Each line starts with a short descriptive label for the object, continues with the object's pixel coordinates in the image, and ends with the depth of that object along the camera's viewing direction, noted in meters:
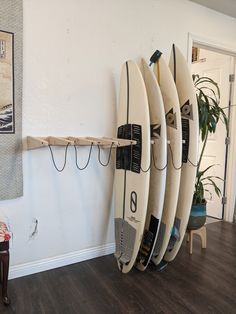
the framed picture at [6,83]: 1.82
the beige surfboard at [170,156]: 2.13
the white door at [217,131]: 3.36
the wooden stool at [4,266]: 1.67
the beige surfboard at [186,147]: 2.23
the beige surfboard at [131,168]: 2.02
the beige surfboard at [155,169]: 2.05
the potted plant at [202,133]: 2.54
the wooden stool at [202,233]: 2.62
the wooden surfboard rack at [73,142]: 1.82
